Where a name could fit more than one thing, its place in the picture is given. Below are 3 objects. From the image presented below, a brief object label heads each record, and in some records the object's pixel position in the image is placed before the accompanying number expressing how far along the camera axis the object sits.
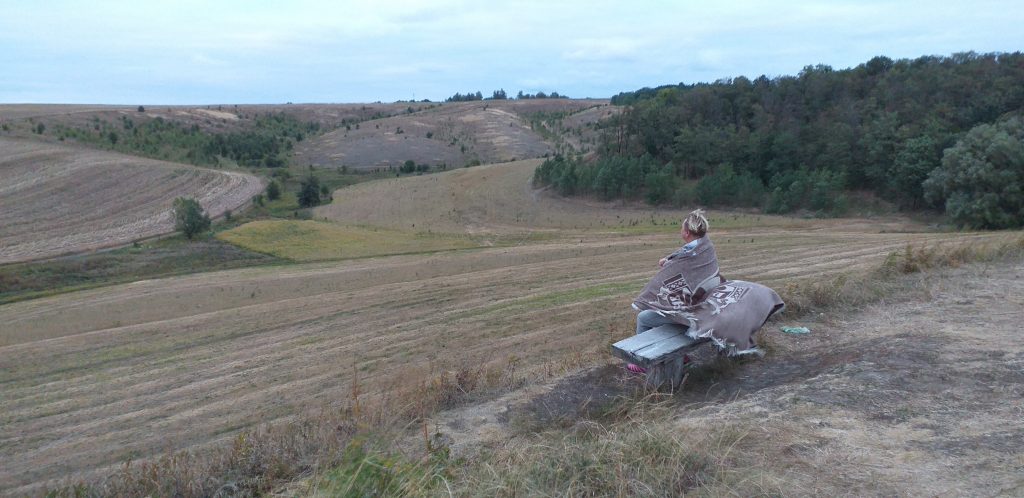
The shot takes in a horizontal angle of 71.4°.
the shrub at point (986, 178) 25.98
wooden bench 5.65
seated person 6.12
